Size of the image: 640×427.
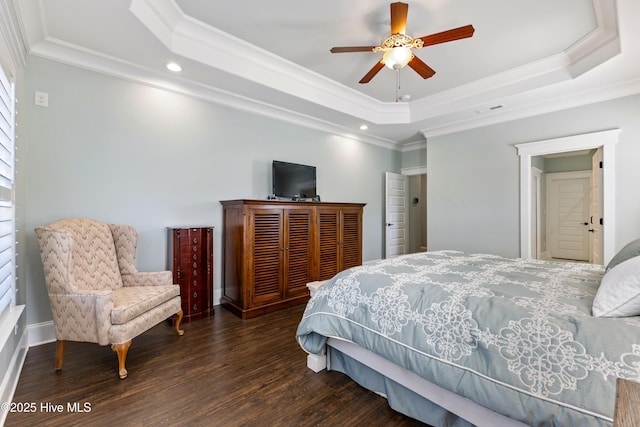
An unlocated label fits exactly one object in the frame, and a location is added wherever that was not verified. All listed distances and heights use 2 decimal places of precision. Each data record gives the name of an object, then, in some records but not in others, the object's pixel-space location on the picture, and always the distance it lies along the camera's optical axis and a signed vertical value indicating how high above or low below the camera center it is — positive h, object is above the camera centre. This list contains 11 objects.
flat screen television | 3.98 +0.49
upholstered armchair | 2.02 -0.62
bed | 1.04 -0.57
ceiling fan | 2.20 +1.38
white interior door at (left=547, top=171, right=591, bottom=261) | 6.07 -0.01
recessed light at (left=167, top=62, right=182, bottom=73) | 2.82 +1.49
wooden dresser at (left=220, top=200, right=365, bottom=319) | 3.23 -0.46
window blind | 1.81 +0.15
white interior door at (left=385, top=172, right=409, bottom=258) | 5.70 +0.00
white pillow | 1.16 -0.34
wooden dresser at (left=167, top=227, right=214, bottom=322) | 3.02 -0.57
